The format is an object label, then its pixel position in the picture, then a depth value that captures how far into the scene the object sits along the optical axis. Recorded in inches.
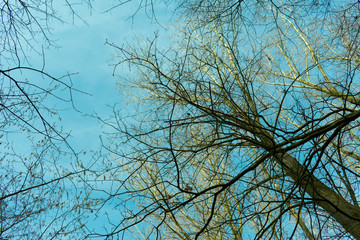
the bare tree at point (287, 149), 78.9
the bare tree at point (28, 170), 87.0
